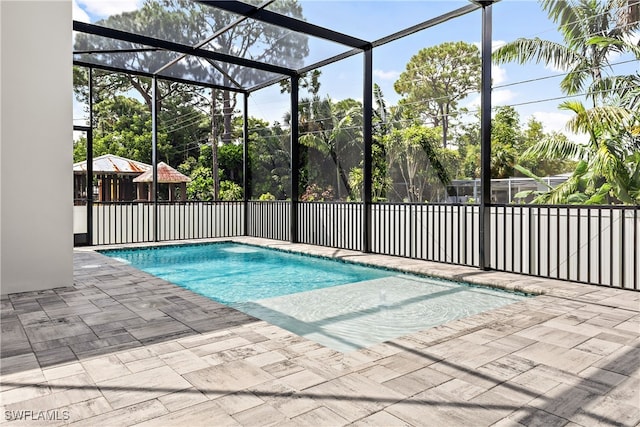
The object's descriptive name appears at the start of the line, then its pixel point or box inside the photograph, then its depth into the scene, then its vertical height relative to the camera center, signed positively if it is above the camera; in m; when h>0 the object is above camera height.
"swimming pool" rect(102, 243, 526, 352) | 3.70 -1.05
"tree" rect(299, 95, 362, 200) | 17.73 +2.76
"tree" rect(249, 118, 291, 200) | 18.89 +2.00
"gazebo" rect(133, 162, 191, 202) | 14.56 +0.89
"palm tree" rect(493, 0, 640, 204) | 5.67 +2.28
